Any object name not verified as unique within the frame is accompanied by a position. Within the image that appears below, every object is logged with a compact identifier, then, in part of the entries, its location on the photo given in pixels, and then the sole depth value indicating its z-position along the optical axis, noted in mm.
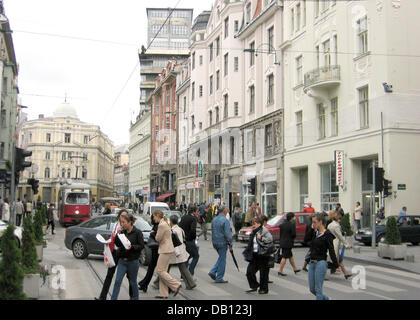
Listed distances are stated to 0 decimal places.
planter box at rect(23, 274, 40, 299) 9418
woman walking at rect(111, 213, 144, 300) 8742
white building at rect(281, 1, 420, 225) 23594
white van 32188
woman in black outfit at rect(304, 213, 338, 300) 8906
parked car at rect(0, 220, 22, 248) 17739
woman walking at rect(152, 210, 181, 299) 10008
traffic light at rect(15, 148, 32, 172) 15422
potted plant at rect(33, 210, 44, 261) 16000
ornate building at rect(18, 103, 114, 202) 112250
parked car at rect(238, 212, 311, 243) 21808
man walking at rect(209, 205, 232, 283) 12148
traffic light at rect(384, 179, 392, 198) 20547
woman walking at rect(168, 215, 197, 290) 10750
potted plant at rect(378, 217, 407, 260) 16797
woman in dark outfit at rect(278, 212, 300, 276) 13602
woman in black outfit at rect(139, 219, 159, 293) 10891
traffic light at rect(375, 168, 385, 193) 20000
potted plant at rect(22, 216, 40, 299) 9438
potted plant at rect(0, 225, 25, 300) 7184
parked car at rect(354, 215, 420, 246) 22312
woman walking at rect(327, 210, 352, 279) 12492
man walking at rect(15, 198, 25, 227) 29878
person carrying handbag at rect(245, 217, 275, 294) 10656
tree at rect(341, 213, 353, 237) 21031
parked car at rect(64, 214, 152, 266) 16234
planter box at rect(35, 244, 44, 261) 15902
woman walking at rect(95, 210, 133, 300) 8852
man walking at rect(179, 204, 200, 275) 12344
